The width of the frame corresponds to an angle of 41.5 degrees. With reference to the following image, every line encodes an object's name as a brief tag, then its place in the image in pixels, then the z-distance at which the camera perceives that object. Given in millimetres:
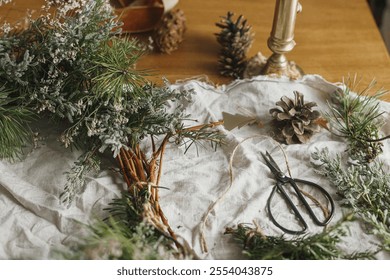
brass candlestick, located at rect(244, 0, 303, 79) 854
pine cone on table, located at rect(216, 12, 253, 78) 938
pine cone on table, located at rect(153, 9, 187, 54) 967
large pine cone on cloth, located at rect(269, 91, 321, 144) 794
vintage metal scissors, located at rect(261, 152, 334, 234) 691
